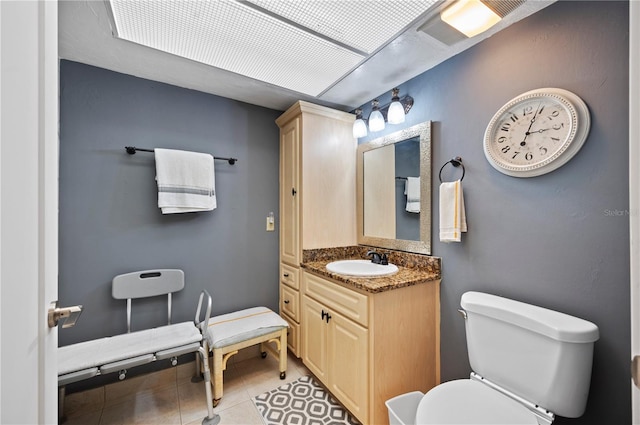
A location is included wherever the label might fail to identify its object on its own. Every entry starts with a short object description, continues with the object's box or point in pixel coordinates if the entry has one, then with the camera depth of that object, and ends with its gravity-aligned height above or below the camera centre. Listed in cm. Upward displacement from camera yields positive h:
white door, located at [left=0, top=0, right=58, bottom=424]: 42 +1
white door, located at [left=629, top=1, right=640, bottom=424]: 49 +5
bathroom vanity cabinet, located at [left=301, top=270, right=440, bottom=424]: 139 -76
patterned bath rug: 154 -121
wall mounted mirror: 173 +17
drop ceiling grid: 115 +92
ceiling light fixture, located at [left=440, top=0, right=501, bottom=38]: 116 +91
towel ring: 154 +30
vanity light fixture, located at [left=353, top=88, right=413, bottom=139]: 176 +71
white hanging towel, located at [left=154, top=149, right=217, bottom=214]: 180 +23
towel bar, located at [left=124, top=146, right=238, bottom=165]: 178 +44
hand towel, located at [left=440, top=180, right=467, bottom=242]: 147 +0
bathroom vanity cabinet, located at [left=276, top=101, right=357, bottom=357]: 208 +20
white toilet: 99 -66
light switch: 234 -9
